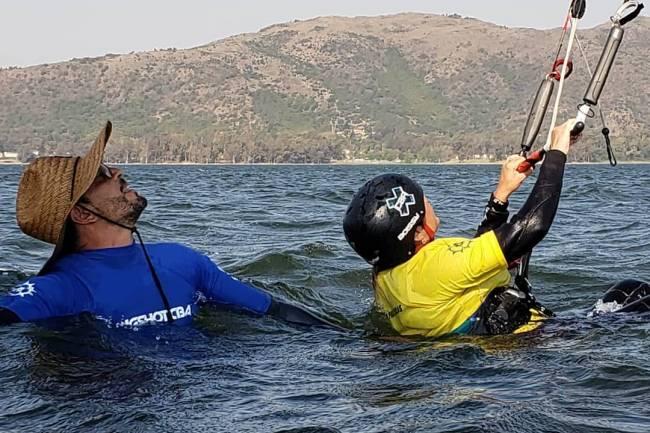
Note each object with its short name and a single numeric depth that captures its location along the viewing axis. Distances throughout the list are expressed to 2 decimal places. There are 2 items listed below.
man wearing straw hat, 6.81
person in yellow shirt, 6.71
